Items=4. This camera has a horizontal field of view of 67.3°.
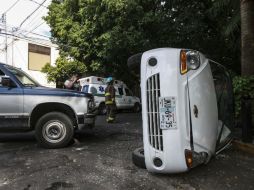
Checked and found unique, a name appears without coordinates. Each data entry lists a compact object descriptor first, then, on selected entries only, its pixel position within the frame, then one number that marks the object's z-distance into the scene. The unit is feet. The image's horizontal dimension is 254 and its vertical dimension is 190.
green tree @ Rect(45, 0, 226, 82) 29.17
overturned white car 8.37
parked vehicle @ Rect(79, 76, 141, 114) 34.90
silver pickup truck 13.80
